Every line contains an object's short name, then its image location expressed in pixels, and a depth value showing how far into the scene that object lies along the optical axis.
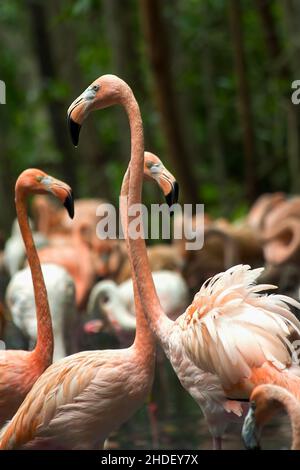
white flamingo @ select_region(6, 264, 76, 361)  16.20
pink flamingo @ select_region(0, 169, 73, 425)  10.66
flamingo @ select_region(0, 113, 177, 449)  9.87
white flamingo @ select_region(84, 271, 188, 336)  19.33
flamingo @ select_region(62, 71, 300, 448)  9.13
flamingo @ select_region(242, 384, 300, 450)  7.61
